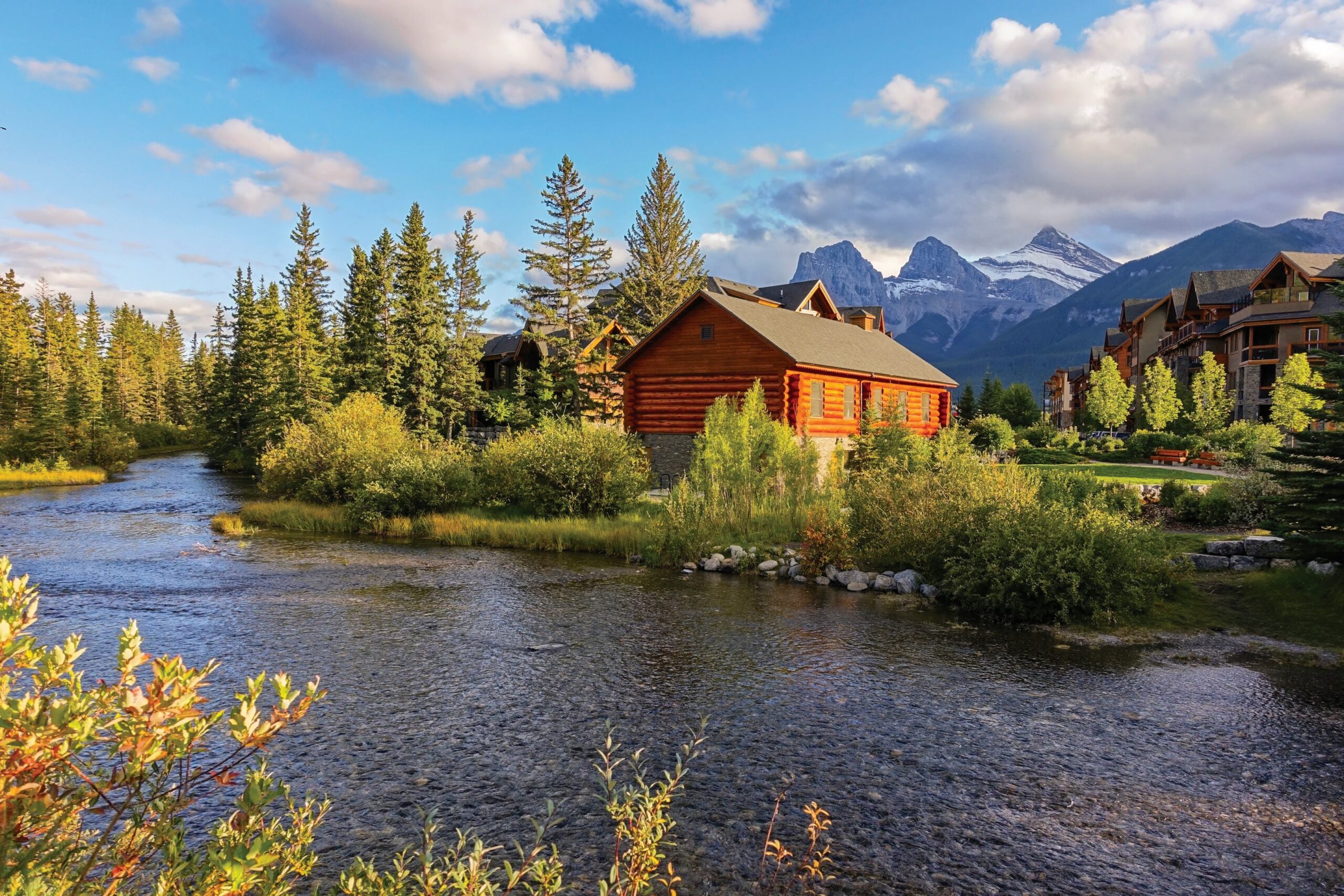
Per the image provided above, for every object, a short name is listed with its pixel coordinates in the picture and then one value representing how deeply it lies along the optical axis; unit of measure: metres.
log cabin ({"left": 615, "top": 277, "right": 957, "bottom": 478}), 29.06
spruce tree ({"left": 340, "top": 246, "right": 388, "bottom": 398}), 44.62
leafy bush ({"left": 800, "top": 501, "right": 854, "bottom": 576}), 17.47
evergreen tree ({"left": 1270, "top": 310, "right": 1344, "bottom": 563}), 12.59
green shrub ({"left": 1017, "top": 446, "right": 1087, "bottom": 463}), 41.06
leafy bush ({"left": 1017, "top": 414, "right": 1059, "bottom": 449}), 51.19
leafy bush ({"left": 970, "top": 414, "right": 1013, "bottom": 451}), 46.84
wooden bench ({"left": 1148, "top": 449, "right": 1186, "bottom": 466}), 36.38
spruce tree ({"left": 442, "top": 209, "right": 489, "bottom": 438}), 46.22
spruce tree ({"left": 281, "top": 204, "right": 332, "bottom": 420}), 51.50
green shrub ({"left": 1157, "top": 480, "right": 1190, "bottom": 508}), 20.50
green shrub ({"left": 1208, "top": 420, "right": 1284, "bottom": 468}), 27.01
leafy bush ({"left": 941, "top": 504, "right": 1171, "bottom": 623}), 13.46
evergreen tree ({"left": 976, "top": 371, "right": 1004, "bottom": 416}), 77.12
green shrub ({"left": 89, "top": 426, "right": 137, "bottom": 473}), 51.25
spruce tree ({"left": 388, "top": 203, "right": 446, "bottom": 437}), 43.97
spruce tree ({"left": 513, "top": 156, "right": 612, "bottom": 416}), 44.81
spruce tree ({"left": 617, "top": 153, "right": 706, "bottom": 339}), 50.06
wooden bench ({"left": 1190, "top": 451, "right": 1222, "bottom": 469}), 33.09
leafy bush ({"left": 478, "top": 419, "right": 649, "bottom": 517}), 24.11
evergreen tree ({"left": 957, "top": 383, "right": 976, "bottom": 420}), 67.75
